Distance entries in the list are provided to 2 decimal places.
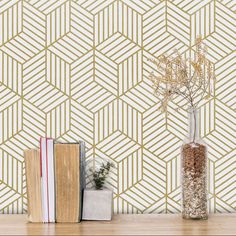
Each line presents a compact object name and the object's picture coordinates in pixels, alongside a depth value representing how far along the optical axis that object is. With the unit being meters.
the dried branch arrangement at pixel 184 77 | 1.65
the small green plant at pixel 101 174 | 1.67
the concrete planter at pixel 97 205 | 1.59
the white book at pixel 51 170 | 1.57
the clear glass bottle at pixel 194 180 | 1.58
